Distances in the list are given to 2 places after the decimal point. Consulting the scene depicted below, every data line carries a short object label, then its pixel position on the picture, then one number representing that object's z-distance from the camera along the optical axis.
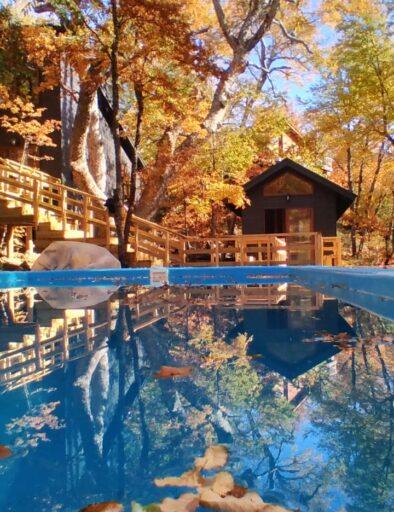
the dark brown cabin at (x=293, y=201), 15.73
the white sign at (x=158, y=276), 7.12
